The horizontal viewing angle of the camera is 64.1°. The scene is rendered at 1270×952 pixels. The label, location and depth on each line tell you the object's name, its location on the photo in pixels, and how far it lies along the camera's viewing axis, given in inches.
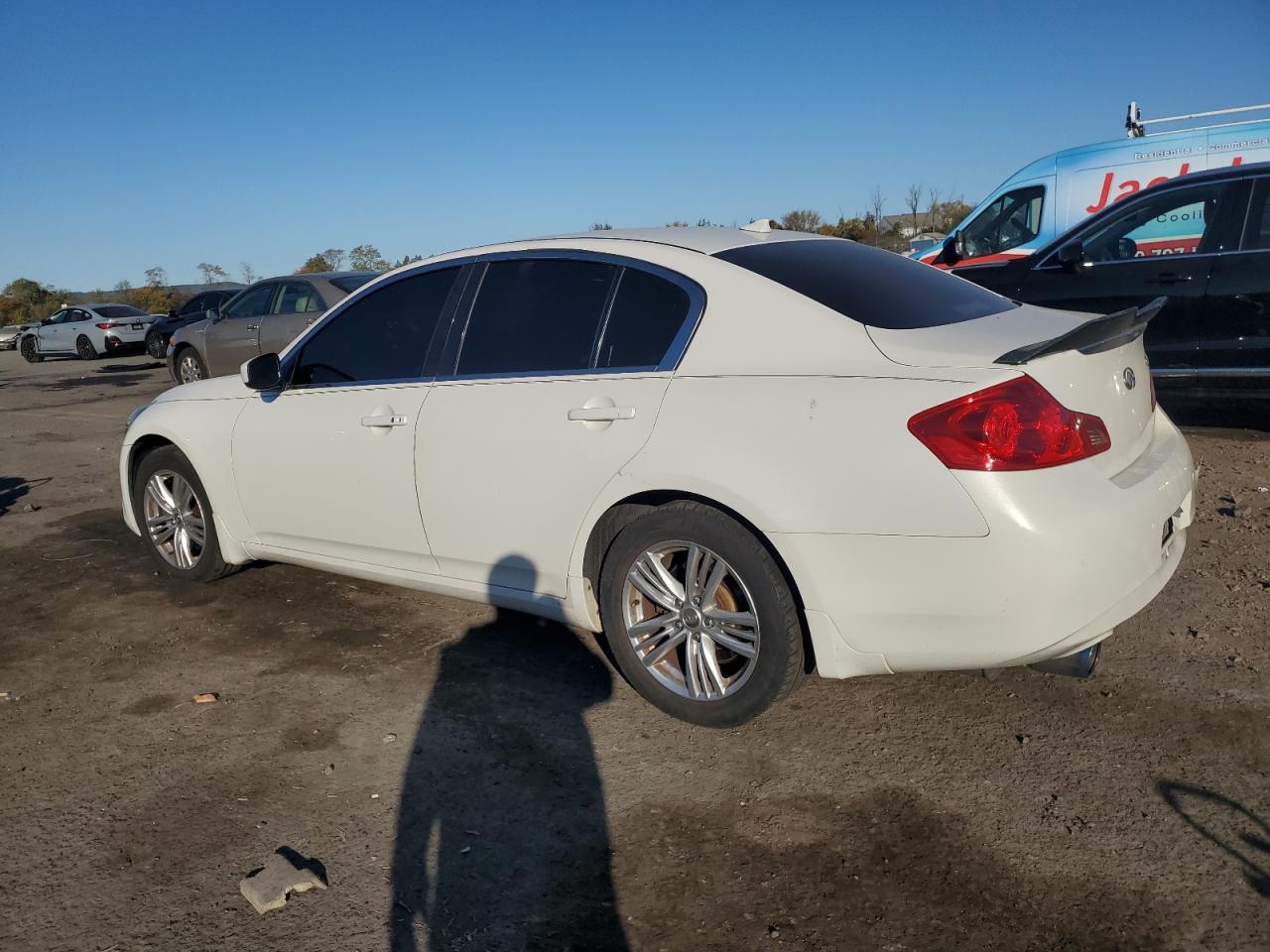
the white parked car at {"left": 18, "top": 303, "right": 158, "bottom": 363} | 1017.5
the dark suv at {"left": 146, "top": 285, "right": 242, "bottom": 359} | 896.3
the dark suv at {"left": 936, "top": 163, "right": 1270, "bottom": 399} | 268.2
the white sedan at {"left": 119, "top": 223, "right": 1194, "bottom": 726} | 114.2
